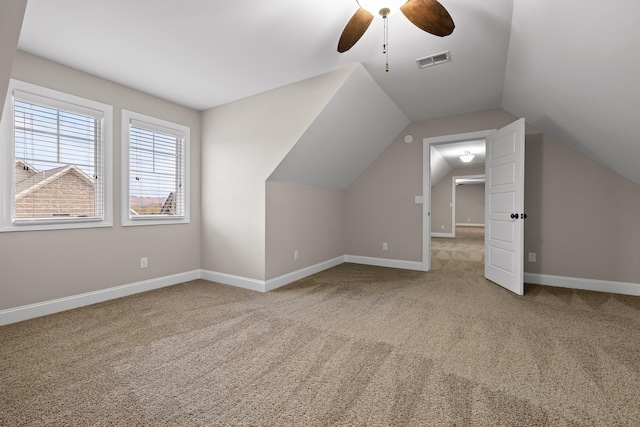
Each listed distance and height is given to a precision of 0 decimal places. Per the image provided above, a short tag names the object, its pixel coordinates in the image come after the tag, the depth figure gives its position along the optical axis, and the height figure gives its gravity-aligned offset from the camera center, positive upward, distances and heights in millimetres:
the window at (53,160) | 2479 +506
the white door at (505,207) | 3295 +80
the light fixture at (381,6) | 1614 +1221
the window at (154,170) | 3289 +539
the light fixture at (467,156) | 7240 +1510
